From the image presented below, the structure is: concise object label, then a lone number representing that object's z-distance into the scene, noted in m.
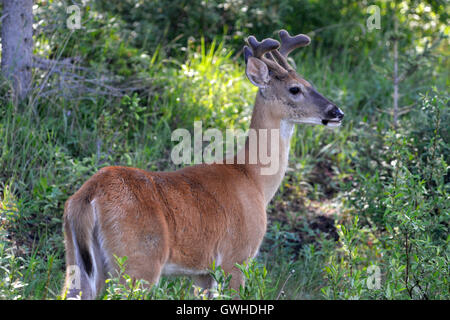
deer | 7.86
